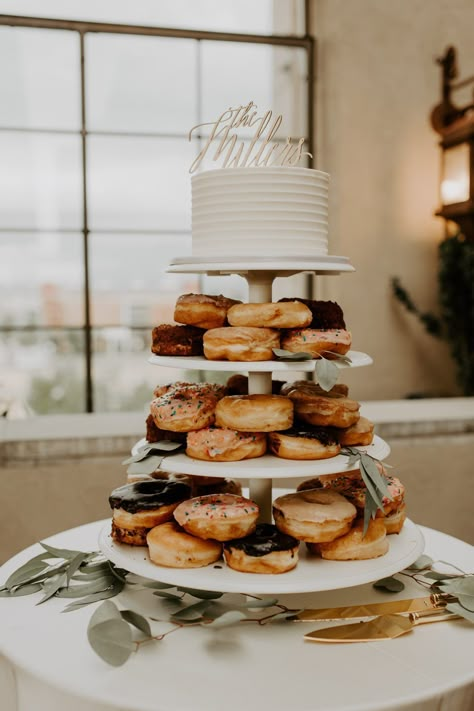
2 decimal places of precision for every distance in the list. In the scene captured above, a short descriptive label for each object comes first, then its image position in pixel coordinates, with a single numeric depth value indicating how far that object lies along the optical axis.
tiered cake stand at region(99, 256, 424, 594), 1.13
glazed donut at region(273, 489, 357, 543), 1.21
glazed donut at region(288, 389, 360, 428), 1.31
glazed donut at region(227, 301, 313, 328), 1.27
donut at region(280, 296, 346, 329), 1.37
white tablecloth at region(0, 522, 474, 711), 0.96
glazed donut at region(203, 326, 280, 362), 1.24
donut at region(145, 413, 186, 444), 1.37
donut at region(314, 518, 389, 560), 1.22
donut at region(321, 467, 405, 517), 1.31
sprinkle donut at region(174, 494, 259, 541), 1.19
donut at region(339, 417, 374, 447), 1.35
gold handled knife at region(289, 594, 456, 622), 1.20
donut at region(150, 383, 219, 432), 1.29
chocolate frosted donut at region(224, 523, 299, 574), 1.16
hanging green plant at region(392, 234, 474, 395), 3.66
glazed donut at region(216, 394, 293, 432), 1.24
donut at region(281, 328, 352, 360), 1.26
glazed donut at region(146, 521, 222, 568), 1.19
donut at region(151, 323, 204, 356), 1.36
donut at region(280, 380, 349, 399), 1.38
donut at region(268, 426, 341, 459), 1.23
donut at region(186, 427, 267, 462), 1.22
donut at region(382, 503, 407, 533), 1.35
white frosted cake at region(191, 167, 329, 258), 1.24
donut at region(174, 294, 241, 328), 1.34
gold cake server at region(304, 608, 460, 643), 1.12
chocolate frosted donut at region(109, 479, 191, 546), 1.29
